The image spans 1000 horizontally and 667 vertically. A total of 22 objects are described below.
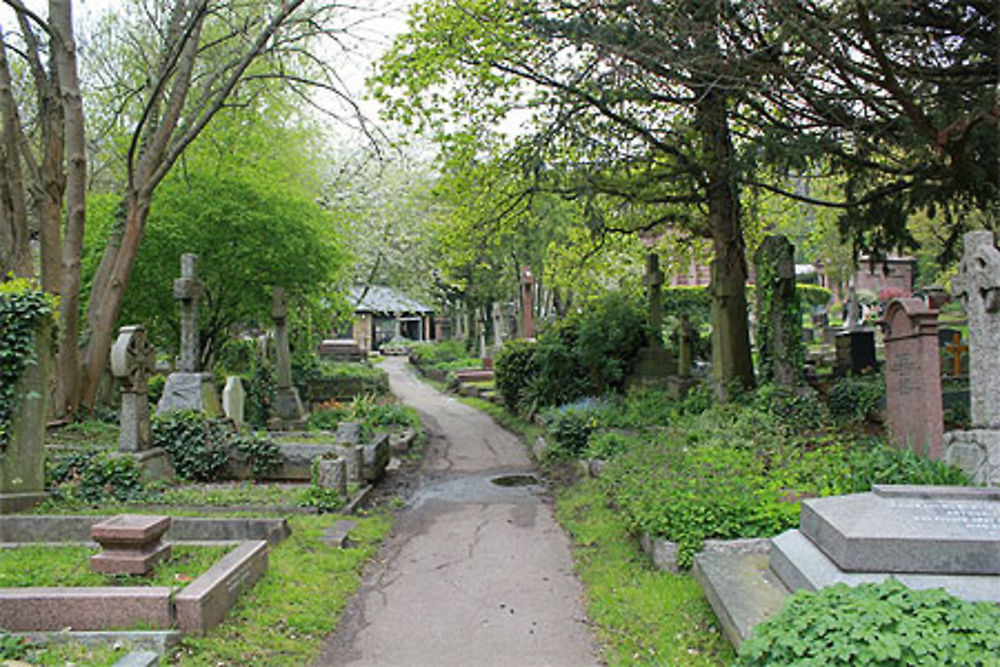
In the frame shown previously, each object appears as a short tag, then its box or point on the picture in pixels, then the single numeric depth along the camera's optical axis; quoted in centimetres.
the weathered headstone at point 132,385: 877
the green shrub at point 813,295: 3953
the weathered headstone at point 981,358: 614
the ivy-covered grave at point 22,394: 743
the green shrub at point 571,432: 1170
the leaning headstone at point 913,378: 811
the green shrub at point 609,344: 1597
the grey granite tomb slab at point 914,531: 429
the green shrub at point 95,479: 805
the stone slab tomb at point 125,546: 511
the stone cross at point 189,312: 1120
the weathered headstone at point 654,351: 1601
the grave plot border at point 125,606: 439
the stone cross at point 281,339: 1525
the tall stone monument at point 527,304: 2677
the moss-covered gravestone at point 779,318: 1149
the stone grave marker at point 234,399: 1271
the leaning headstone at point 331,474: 838
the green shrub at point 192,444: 963
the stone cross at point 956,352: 1628
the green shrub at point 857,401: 1174
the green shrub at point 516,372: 1792
